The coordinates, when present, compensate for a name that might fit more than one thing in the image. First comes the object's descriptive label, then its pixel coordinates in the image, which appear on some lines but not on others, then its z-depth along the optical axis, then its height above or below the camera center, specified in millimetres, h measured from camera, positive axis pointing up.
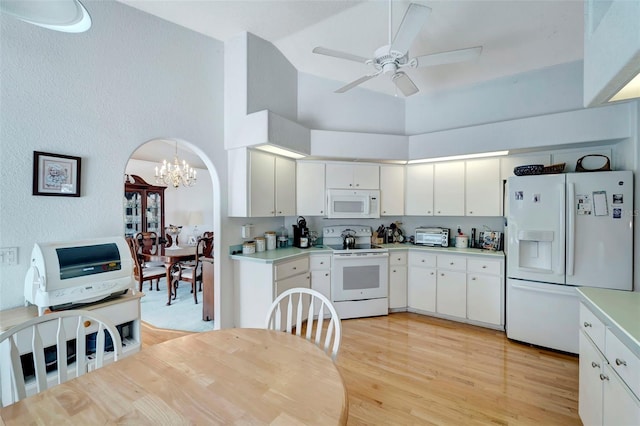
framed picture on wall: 1865 +257
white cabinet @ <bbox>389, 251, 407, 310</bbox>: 3674 -928
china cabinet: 5377 +91
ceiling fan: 1755 +1141
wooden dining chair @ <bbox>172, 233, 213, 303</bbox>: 3998 -900
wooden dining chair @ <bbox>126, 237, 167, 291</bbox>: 3951 -921
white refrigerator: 2449 -341
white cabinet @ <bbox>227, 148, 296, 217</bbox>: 2996 +315
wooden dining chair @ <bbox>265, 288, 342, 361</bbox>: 1390 -627
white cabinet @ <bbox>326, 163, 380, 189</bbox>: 3752 +491
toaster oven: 3758 -361
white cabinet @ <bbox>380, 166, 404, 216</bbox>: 3893 +298
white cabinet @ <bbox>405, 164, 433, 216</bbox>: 3805 +295
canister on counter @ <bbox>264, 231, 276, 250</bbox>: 3516 -375
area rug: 3240 -1341
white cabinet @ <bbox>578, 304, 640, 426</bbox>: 1172 -824
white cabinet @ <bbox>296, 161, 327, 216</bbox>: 3691 +311
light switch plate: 1758 -293
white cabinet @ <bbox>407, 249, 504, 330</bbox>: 3174 -934
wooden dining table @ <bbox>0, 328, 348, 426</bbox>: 884 -664
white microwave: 3746 +97
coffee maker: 3693 -335
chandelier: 4992 +686
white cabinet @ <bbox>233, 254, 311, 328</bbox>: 2918 -819
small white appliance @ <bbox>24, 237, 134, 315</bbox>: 1652 -405
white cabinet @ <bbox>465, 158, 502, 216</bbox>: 3396 +297
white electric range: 3484 -909
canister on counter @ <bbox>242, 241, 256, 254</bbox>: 3197 -436
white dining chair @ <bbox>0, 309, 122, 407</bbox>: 1144 -713
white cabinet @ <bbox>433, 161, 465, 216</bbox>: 3605 +303
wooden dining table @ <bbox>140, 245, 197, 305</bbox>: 3904 -671
